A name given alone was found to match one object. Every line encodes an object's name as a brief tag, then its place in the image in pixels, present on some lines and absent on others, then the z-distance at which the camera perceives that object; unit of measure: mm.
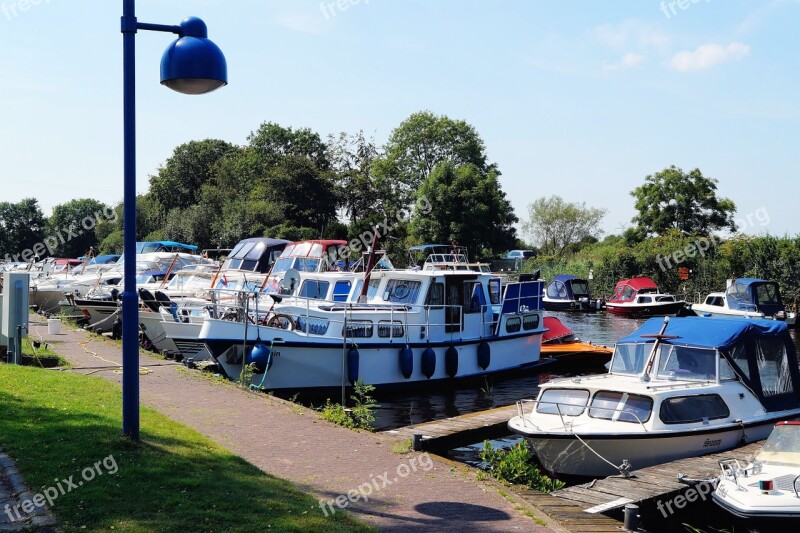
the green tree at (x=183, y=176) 81438
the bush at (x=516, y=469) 10594
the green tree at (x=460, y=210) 59156
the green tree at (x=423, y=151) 70500
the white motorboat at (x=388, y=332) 19141
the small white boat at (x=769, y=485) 9234
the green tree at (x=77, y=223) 95188
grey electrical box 15852
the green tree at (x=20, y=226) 92125
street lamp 8312
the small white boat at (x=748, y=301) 38812
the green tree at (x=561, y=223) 88188
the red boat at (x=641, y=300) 47156
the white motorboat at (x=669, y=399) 12672
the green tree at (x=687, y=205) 66312
